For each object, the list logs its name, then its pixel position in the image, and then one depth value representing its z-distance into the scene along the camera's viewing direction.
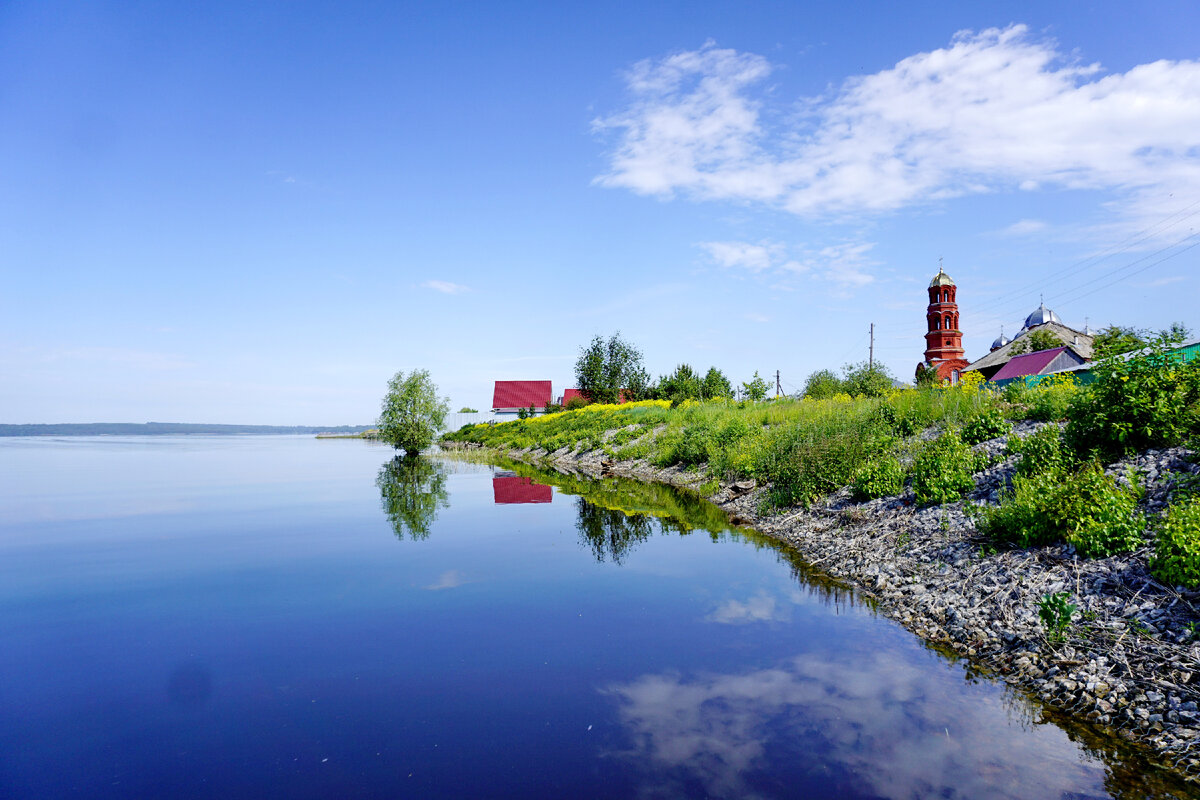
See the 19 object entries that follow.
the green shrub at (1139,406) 9.30
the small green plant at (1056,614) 6.66
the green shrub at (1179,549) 6.45
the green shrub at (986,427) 13.05
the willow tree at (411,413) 48.50
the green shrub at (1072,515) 7.61
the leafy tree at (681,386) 47.19
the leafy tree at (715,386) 45.59
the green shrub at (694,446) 24.19
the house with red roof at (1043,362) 47.00
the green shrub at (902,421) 16.06
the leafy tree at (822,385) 37.62
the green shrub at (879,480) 12.97
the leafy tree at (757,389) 36.22
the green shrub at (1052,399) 12.48
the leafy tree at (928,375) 33.96
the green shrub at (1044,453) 9.89
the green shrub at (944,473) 11.23
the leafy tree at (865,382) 37.81
